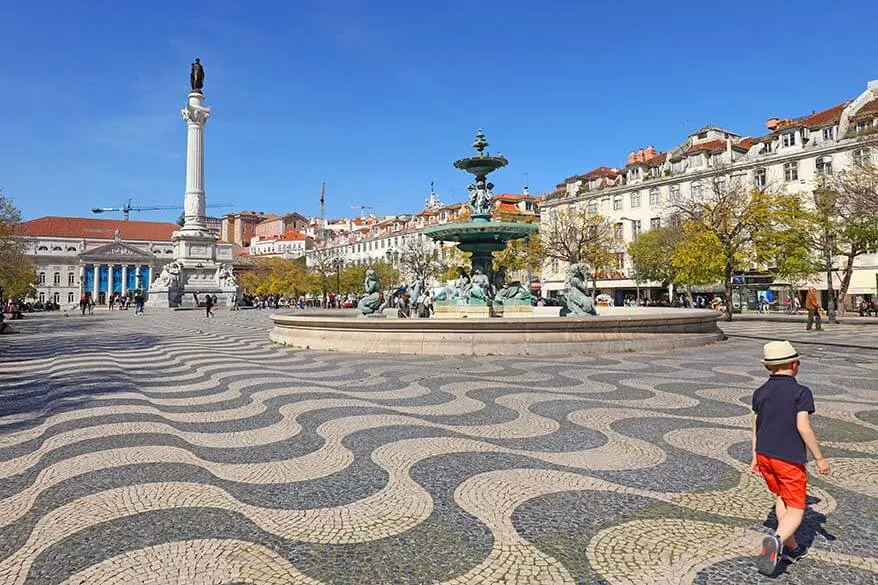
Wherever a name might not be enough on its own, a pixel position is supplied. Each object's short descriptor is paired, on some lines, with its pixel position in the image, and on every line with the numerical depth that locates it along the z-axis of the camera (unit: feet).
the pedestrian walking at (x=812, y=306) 63.67
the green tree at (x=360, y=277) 235.20
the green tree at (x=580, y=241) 139.64
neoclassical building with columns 313.73
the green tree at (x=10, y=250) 86.17
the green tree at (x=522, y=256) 147.64
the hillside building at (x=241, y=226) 542.98
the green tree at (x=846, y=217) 72.02
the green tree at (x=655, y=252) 138.34
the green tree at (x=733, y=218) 88.22
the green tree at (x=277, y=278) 245.04
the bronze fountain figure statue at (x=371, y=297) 51.93
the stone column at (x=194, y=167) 179.93
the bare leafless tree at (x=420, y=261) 193.87
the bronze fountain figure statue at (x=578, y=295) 48.93
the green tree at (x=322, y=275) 217.42
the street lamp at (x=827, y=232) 83.51
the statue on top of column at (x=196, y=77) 189.88
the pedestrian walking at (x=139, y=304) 125.02
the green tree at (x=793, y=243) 88.84
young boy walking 9.07
